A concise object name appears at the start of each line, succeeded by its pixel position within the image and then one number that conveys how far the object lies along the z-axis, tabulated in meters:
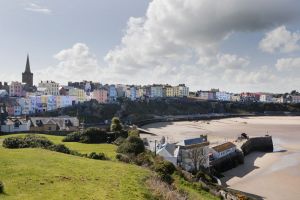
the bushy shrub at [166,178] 24.08
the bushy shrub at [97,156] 30.68
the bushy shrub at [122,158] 31.33
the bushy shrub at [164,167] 26.41
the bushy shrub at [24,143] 32.80
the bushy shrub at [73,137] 49.52
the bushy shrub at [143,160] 31.46
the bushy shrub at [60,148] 32.38
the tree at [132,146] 37.41
